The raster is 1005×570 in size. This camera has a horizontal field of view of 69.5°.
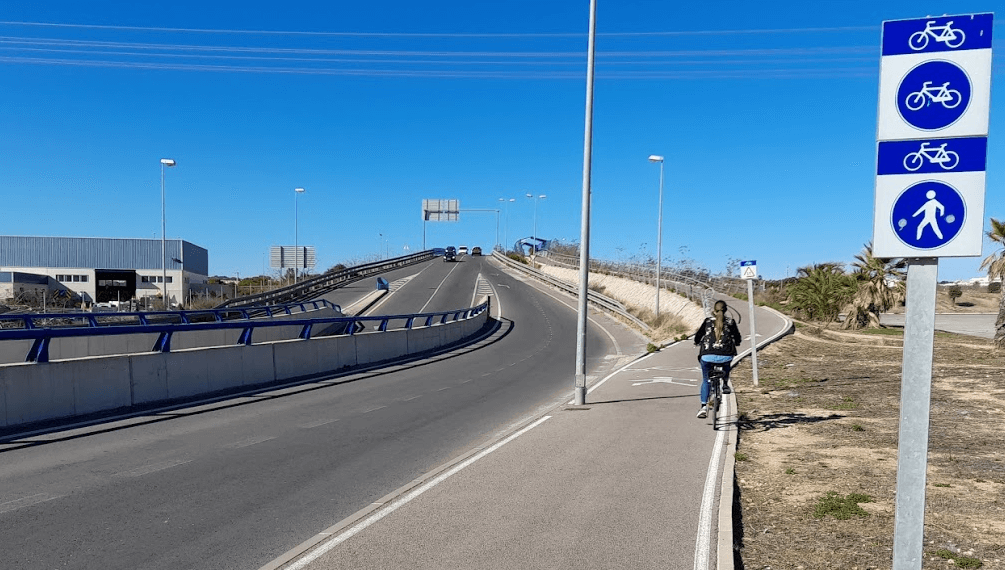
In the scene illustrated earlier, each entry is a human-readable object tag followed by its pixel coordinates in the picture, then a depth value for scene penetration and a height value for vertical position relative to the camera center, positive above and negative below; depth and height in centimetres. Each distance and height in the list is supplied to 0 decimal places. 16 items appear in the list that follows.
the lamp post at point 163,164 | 3831 +453
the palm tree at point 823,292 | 4028 -177
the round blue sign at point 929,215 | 361 +24
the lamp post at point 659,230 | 3961 +161
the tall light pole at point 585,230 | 1415 +54
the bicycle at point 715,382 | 1138 -194
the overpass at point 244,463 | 599 -262
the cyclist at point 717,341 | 1125 -127
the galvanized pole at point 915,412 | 357 -75
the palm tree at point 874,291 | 3788 -154
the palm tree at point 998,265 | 2653 -3
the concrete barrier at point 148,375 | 1115 -246
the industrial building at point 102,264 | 7162 -186
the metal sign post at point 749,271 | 1739 -27
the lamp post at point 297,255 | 5263 -23
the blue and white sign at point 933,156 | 361 +55
